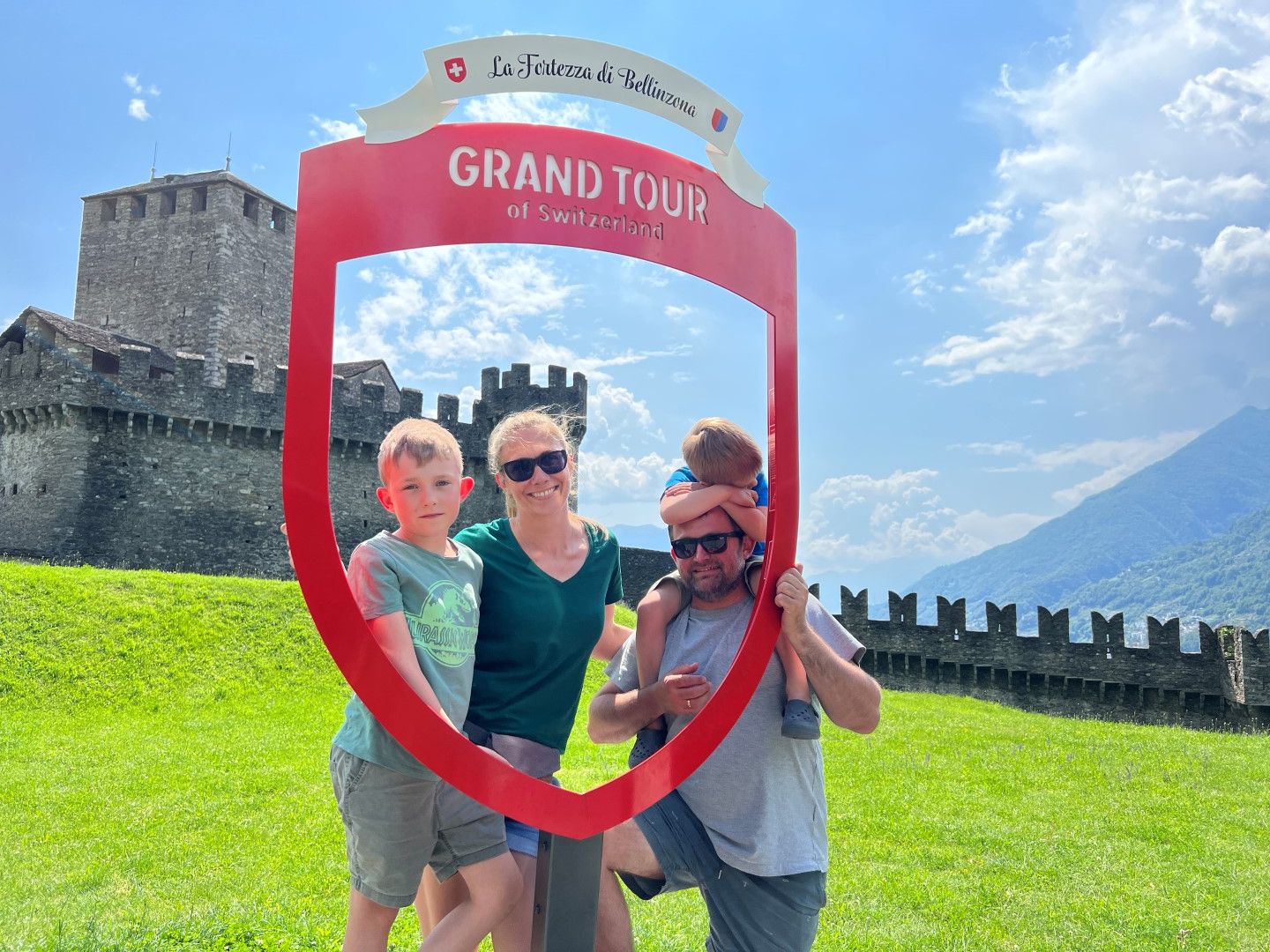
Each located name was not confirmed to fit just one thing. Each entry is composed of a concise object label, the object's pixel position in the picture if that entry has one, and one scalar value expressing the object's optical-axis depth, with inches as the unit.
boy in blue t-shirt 106.1
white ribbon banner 87.8
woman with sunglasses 103.2
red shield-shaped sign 85.0
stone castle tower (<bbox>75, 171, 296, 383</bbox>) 1110.4
